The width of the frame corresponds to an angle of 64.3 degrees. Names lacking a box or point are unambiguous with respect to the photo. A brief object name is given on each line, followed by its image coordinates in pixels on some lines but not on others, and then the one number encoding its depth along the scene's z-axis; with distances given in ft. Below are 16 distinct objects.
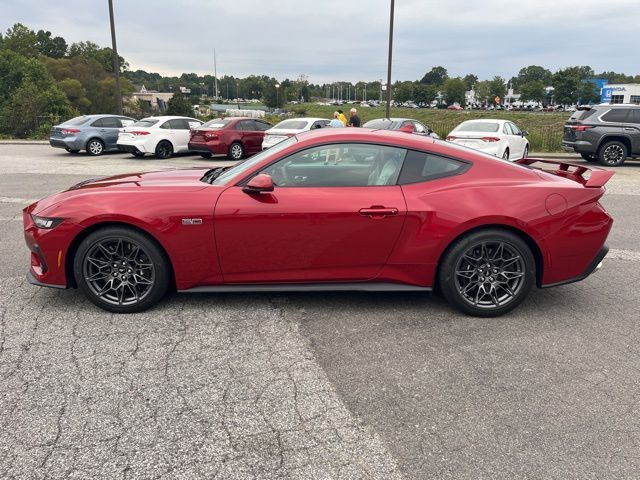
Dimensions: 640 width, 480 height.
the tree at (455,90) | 408.46
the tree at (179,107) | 220.08
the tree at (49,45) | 383.88
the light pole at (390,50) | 74.59
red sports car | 12.51
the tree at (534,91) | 379.33
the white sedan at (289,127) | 49.32
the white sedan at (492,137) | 44.57
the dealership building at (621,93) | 271.26
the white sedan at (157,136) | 53.22
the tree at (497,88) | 392.12
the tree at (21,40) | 334.44
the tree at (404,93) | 429.46
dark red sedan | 53.26
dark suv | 48.85
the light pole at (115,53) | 76.22
